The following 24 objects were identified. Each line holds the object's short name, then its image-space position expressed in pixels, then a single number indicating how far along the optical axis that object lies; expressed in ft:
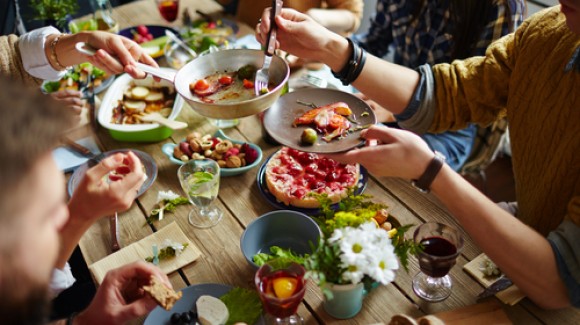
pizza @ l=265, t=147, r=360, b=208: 4.91
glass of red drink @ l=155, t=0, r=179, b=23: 8.13
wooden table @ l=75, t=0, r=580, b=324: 4.04
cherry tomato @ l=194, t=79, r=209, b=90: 5.16
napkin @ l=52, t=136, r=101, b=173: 5.65
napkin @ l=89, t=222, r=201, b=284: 4.46
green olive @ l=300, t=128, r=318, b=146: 4.90
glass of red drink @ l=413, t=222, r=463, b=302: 4.03
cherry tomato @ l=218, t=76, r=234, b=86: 5.31
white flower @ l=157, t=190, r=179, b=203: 5.17
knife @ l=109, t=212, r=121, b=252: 4.70
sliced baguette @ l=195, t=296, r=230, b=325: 3.81
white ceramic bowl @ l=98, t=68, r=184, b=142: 5.89
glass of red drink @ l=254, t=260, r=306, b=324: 3.52
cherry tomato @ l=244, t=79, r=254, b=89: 5.25
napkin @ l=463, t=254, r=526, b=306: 4.02
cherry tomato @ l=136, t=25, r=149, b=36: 7.95
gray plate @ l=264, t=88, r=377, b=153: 4.88
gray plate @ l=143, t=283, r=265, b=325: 3.92
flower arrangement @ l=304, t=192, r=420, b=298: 3.24
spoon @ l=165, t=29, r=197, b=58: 7.13
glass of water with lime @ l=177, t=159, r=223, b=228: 4.82
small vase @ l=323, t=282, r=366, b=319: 3.62
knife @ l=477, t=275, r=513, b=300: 4.07
